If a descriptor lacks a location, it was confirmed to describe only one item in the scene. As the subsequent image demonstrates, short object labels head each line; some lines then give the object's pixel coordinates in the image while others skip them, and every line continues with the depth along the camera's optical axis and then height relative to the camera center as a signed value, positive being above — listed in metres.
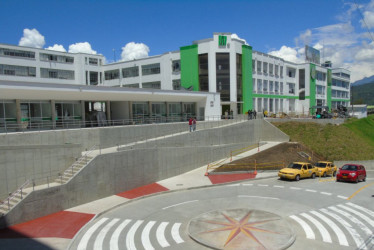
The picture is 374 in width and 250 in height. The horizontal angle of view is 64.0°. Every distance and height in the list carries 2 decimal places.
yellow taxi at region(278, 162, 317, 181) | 25.75 -5.24
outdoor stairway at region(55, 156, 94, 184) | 19.92 -3.77
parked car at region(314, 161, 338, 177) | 27.87 -5.43
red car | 25.36 -5.34
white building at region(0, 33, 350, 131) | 26.09 +5.24
